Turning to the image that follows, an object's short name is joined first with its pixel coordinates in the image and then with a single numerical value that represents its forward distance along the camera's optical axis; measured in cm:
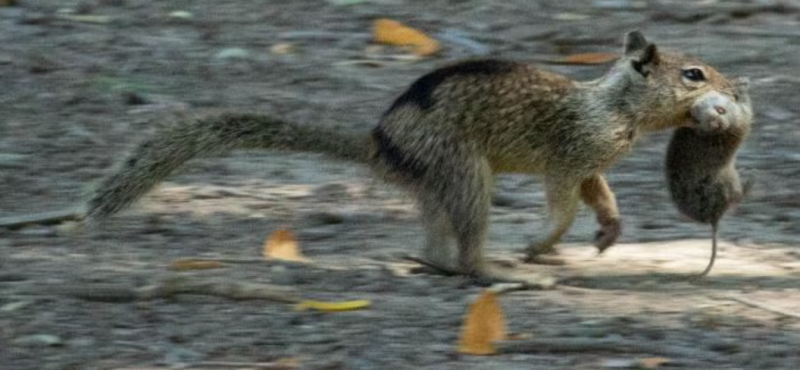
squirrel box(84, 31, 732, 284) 1277
